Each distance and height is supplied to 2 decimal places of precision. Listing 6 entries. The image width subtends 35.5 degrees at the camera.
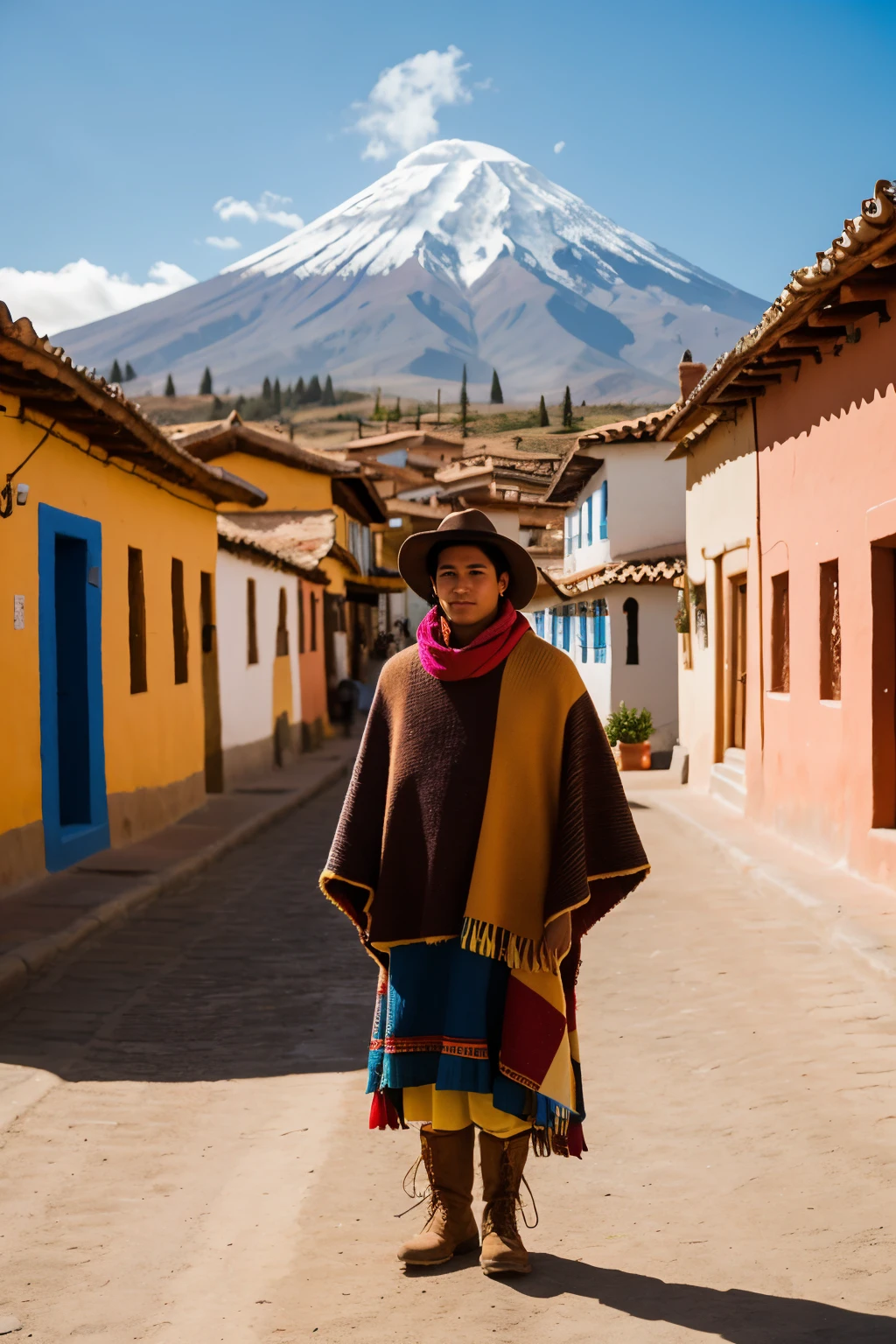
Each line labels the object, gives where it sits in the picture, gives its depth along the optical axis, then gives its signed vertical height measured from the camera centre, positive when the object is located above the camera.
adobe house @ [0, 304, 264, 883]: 9.40 +0.39
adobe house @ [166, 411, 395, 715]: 31.67 +4.17
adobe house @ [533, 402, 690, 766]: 25.80 +1.38
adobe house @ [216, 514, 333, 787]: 18.97 +0.12
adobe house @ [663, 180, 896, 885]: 9.05 +0.80
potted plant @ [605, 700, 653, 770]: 22.25 -1.42
